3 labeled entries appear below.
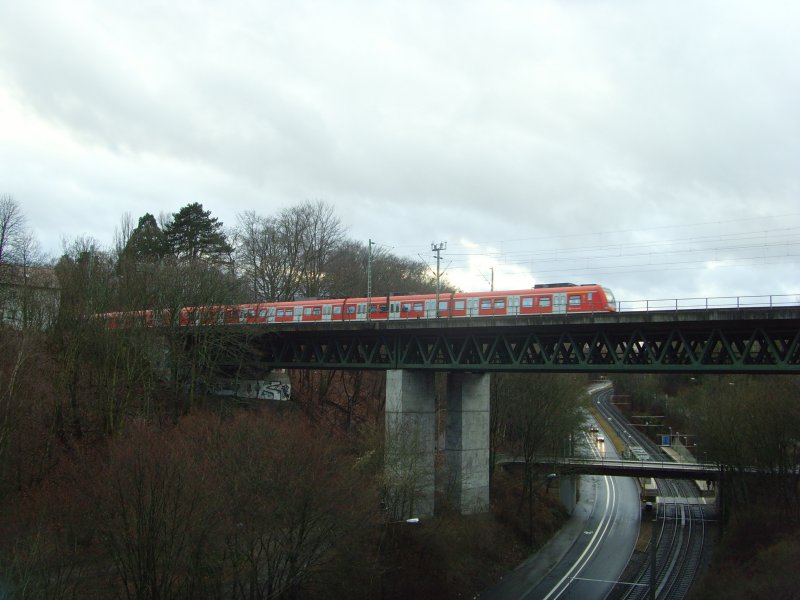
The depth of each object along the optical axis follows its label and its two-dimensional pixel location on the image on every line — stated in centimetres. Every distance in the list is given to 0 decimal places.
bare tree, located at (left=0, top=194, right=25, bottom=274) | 4200
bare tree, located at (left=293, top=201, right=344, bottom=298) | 6925
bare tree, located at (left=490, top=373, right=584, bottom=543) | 5466
